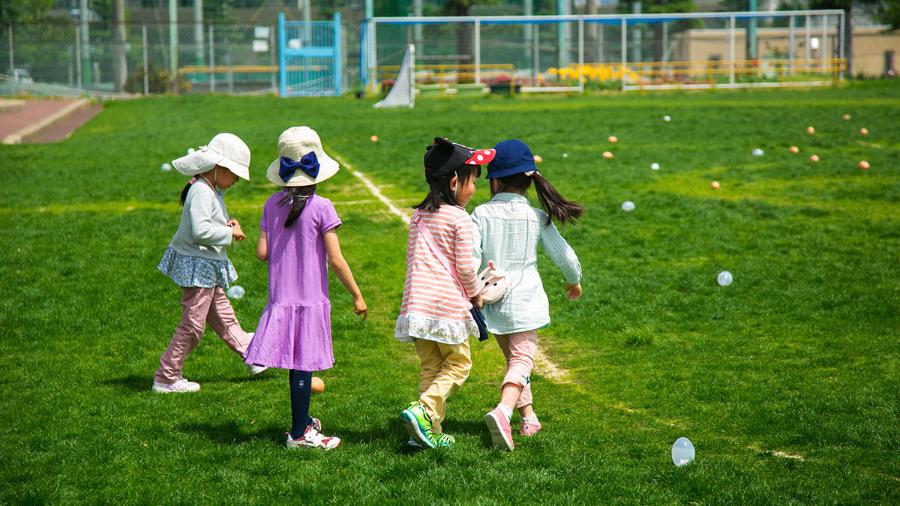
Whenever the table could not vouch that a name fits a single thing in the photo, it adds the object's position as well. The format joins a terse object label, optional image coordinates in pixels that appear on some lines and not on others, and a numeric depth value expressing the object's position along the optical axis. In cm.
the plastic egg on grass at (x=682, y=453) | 515
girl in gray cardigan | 615
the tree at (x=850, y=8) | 4431
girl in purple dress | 531
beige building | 4759
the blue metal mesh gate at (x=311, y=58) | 3719
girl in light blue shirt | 548
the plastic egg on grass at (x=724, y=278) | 916
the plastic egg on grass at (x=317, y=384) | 614
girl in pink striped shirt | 525
